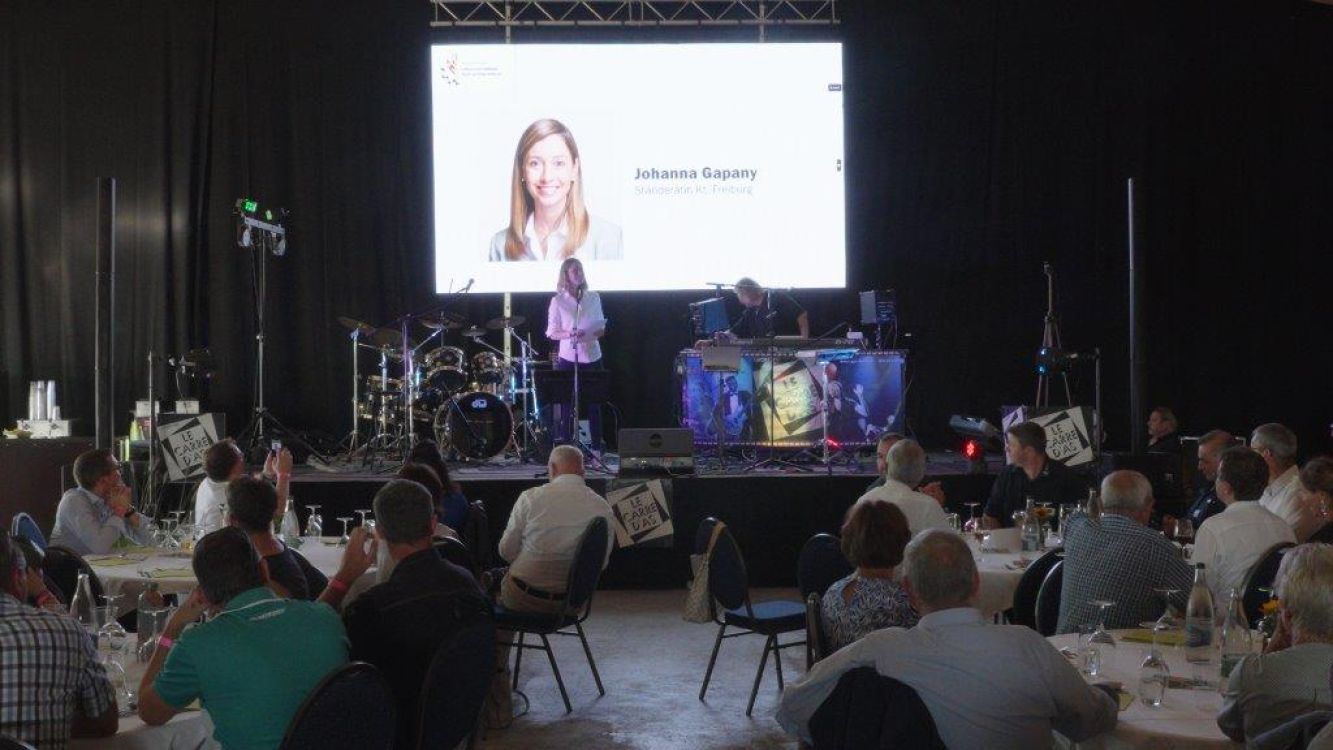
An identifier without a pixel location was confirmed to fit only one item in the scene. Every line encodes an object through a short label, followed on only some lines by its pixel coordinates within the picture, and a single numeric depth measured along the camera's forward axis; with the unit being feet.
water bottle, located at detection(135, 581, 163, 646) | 13.37
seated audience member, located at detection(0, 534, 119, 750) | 10.14
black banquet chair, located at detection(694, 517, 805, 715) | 20.71
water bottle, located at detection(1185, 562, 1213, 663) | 13.05
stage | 31.71
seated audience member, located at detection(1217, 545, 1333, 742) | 10.14
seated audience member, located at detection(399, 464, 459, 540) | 20.79
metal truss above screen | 40.45
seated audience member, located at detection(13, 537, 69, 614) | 13.97
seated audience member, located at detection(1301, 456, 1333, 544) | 18.84
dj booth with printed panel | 36.88
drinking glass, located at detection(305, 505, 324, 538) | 22.76
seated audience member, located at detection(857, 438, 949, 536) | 19.66
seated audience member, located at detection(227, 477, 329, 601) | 15.51
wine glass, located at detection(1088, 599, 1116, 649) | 13.34
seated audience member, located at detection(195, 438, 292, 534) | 21.68
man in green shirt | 10.78
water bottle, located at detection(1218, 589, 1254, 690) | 12.29
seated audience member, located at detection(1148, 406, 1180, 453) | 35.58
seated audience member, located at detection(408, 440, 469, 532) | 22.81
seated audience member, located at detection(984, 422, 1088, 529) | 24.59
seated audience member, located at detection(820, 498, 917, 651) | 14.11
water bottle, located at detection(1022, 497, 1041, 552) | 20.98
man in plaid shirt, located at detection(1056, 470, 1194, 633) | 15.03
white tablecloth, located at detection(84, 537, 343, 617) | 18.35
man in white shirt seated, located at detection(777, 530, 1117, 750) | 10.59
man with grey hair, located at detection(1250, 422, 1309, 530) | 21.18
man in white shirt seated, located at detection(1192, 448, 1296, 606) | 16.58
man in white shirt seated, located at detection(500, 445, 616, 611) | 22.27
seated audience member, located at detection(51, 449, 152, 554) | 20.61
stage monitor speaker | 31.71
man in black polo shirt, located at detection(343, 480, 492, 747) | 13.03
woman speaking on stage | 37.19
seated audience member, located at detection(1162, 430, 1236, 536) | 23.20
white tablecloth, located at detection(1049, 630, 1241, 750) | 10.86
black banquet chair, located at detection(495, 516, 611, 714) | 21.43
